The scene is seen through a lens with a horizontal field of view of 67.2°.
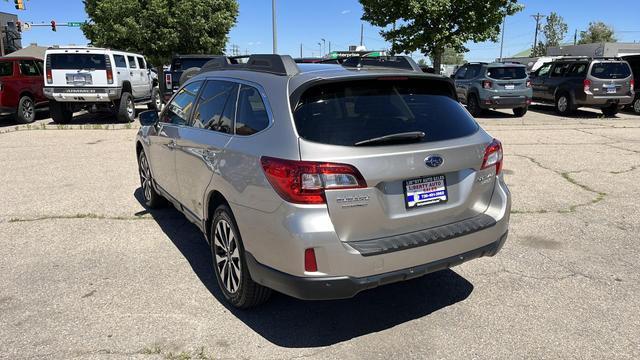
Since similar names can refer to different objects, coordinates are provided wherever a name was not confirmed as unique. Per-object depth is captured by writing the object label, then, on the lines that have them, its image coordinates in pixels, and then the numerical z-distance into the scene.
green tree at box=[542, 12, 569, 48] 98.31
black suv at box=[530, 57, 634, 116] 15.23
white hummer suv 13.19
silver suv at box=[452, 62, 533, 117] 15.34
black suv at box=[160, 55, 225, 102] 16.38
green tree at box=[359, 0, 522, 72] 21.11
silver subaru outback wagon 2.74
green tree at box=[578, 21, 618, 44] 97.56
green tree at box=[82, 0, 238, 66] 26.09
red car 13.90
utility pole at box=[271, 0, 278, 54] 24.39
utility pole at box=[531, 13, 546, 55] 87.41
